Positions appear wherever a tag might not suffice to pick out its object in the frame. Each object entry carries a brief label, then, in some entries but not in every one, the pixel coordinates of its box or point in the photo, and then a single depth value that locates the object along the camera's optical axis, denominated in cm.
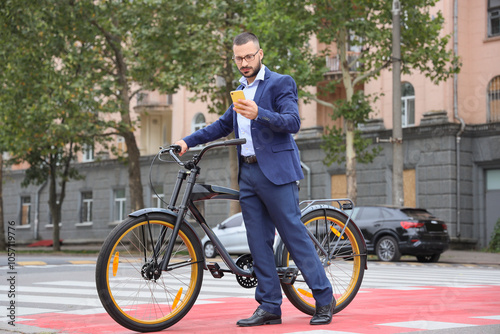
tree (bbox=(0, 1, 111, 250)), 2683
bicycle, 538
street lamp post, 2361
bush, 2859
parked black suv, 2139
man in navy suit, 577
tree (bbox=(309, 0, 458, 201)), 2517
